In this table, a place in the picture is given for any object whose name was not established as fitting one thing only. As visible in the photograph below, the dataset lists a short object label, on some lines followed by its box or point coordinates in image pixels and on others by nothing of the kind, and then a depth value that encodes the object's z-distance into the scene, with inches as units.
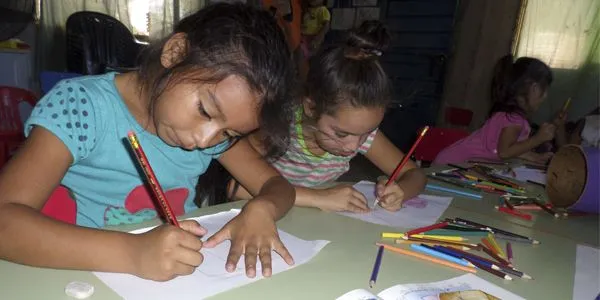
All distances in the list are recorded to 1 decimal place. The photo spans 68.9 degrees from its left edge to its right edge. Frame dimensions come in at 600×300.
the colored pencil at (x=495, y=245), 29.3
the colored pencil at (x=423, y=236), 30.0
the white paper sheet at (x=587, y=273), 25.5
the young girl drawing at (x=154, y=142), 21.2
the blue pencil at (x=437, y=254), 26.7
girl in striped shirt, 37.3
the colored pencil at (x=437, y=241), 29.6
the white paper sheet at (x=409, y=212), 34.2
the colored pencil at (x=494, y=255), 27.7
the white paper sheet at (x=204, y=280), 20.0
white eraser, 18.9
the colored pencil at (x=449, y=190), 44.1
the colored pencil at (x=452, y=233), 31.1
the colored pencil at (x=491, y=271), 25.6
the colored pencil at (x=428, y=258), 26.2
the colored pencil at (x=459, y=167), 56.9
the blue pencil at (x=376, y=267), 23.1
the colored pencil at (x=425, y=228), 30.5
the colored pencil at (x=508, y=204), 40.9
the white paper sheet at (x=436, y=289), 21.9
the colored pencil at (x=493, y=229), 32.7
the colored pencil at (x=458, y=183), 47.8
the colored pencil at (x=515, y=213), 38.9
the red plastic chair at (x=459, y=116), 98.5
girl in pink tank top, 76.3
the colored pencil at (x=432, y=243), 29.3
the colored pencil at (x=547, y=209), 40.7
